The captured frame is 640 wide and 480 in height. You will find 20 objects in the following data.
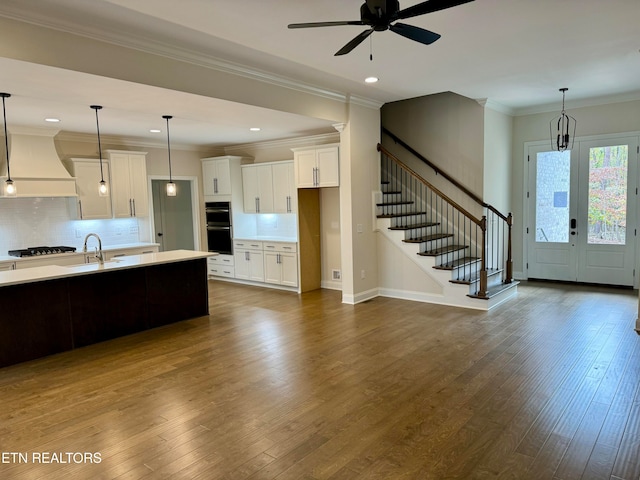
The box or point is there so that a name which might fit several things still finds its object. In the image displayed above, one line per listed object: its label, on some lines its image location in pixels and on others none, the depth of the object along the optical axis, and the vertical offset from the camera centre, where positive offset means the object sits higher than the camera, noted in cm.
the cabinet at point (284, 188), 742 +31
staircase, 605 -56
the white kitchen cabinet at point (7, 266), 579 -69
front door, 676 -23
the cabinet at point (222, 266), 839 -115
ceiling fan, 255 +116
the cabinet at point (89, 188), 677 +38
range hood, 596 +67
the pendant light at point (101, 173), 502 +62
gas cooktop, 608 -54
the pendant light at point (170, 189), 610 +29
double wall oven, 833 -37
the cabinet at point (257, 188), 786 +36
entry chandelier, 707 +117
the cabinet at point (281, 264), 738 -99
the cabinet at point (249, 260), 788 -98
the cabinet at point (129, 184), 721 +46
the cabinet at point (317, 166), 666 +62
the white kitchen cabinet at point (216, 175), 821 +64
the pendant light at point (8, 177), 438 +43
